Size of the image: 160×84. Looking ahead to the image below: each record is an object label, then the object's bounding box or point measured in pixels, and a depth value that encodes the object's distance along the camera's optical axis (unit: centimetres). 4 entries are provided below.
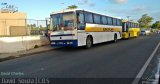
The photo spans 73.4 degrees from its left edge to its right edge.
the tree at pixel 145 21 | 5861
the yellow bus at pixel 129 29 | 1464
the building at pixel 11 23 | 1142
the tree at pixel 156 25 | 6740
